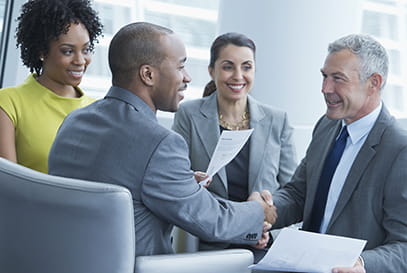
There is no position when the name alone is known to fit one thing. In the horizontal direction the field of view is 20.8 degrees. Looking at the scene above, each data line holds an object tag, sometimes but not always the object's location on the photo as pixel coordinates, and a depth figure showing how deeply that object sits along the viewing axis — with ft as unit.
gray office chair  8.67
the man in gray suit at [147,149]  9.10
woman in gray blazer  11.88
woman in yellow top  10.98
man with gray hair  9.61
